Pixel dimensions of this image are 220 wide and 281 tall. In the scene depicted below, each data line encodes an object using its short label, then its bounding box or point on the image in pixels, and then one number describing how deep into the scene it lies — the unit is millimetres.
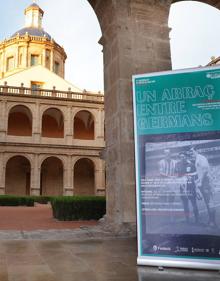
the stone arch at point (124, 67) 5891
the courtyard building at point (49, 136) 28188
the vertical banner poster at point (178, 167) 3445
